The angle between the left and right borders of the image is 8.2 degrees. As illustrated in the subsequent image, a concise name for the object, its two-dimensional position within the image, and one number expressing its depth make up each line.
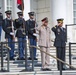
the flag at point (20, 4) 18.47
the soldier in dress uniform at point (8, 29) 18.95
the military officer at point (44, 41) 17.77
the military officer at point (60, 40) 18.14
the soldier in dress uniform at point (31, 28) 18.80
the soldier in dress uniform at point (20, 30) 18.67
